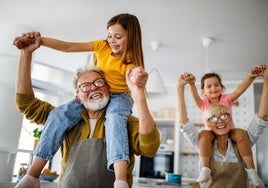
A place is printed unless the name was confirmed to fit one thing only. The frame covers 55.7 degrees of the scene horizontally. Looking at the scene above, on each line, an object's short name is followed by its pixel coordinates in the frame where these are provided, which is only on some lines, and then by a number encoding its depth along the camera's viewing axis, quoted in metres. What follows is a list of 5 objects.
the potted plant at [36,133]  2.46
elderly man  0.79
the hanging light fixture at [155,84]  2.54
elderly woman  1.15
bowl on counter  1.56
